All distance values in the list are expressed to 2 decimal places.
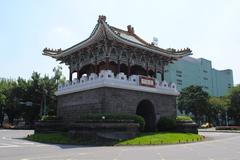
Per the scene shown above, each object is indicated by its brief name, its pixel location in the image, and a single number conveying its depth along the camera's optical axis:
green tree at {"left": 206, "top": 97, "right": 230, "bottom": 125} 46.34
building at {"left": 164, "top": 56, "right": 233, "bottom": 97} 55.36
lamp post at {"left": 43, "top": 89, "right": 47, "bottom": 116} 33.87
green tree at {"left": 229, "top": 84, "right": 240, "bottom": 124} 43.30
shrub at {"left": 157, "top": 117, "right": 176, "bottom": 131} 19.47
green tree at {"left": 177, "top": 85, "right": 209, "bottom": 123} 44.99
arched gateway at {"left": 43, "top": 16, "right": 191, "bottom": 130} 17.65
